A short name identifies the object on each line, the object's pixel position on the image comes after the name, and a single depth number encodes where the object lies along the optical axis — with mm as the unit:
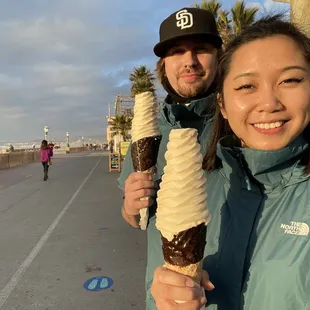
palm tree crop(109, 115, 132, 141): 38719
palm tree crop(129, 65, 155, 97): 28203
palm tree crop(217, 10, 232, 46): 16344
